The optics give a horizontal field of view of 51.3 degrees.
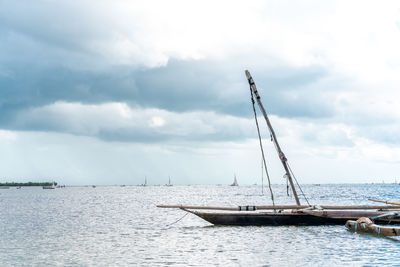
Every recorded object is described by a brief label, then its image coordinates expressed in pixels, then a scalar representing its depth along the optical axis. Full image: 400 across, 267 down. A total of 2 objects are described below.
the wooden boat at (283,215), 31.75
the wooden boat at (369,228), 26.88
